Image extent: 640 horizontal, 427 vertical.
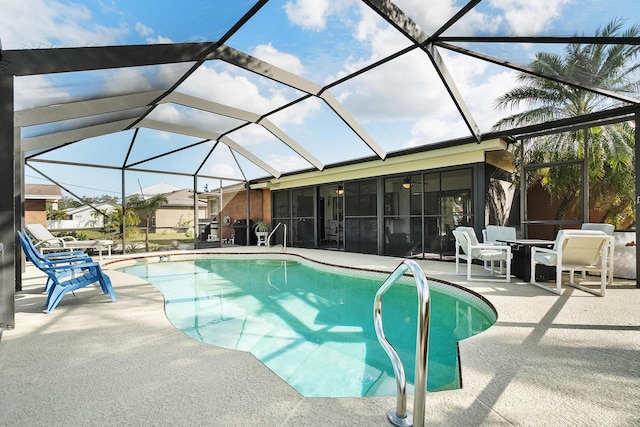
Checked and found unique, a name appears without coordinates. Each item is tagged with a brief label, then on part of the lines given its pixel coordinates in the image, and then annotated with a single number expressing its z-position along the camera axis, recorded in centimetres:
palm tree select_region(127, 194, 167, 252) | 1138
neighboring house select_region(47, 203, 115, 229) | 1036
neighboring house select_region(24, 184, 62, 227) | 1051
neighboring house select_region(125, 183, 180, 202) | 1148
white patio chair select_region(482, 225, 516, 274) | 656
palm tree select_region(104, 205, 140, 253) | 1084
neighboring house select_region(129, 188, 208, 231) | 1179
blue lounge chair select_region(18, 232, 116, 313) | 382
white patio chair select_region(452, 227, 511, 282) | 565
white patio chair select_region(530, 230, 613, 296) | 451
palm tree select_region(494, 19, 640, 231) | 888
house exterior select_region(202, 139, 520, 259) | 810
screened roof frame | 331
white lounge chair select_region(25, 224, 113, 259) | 777
